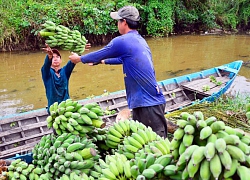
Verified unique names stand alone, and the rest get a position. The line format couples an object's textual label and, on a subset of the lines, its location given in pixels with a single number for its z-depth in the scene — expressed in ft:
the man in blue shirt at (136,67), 10.06
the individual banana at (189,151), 4.08
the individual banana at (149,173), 4.42
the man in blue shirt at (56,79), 11.70
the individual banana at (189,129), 4.37
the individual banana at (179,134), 4.51
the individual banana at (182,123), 4.58
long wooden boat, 15.08
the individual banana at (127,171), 4.97
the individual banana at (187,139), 4.33
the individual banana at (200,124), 4.42
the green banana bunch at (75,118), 6.25
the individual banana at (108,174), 5.05
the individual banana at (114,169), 5.11
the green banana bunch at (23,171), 5.95
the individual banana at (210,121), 4.52
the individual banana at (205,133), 4.23
